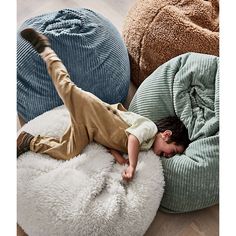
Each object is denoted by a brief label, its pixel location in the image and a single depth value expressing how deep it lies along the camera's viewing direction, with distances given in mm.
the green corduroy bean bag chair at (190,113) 1532
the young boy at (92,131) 1440
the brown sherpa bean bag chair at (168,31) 1738
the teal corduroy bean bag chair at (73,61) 1643
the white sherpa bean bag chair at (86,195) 1396
